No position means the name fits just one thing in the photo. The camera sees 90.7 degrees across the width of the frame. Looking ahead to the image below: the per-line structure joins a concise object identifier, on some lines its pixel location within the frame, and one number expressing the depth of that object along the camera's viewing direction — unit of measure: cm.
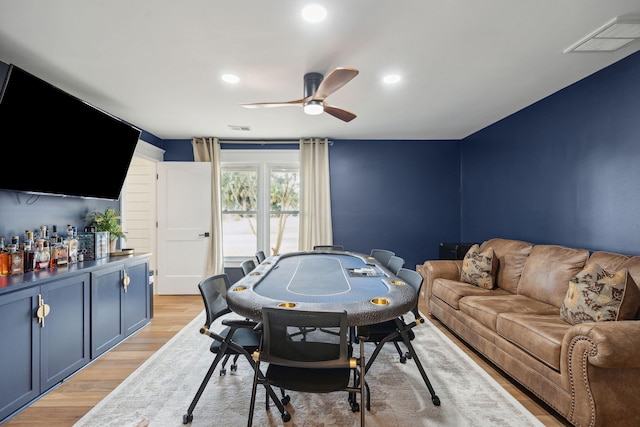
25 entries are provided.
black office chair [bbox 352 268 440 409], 212
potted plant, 347
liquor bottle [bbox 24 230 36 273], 243
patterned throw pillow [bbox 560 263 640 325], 199
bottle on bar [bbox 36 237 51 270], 252
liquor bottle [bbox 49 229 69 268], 269
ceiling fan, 232
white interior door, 504
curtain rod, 528
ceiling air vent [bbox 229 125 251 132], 450
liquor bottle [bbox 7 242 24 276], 229
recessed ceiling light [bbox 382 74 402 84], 285
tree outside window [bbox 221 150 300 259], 540
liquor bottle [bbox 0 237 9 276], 226
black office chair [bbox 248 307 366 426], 155
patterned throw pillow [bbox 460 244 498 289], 346
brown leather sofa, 173
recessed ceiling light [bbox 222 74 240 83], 281
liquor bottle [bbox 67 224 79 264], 289
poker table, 172
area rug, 196
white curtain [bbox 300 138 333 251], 518
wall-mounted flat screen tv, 227
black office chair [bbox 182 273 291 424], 194
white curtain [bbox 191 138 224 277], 508
